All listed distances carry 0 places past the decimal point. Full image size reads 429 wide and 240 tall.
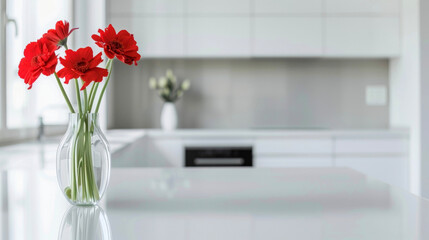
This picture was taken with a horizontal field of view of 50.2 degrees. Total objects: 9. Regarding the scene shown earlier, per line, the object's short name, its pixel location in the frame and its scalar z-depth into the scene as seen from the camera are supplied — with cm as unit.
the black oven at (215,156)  350
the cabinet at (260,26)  375
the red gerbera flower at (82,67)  74
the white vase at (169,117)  385
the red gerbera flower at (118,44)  78
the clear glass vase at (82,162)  80
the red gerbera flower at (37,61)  74
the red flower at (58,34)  78
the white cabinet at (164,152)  354
